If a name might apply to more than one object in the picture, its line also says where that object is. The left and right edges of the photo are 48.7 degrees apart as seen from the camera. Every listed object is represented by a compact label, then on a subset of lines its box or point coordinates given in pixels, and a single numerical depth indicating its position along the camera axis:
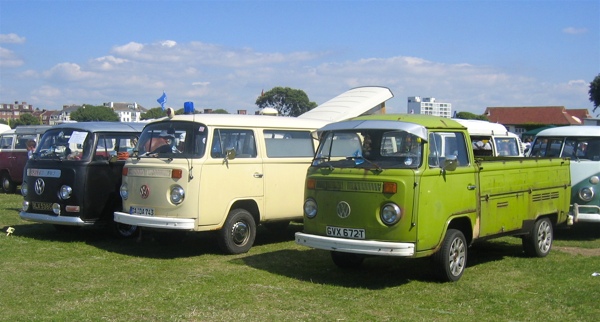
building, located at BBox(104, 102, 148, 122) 116.91
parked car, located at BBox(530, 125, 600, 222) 12.78
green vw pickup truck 8.24
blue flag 13.88
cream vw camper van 10.39
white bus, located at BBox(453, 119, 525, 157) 16.23
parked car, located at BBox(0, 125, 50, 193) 21.50
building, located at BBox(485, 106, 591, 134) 83.91
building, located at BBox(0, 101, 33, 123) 178.38
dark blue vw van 11.92
